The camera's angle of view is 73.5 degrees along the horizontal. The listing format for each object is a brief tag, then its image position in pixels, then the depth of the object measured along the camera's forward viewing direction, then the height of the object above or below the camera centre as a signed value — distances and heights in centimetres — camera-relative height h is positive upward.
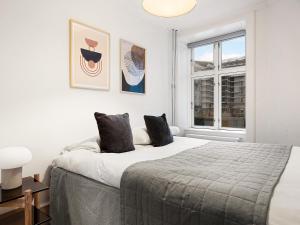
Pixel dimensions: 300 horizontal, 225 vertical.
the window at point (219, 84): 337 +46
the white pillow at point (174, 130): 310 -33
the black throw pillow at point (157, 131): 231 -25
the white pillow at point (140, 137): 233 -32
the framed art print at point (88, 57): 213 +59
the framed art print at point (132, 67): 270 +59
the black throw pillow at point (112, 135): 192 -25
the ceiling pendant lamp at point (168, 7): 160 +84
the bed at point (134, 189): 90 -47
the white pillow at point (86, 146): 194 -37
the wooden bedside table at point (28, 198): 131 -59
